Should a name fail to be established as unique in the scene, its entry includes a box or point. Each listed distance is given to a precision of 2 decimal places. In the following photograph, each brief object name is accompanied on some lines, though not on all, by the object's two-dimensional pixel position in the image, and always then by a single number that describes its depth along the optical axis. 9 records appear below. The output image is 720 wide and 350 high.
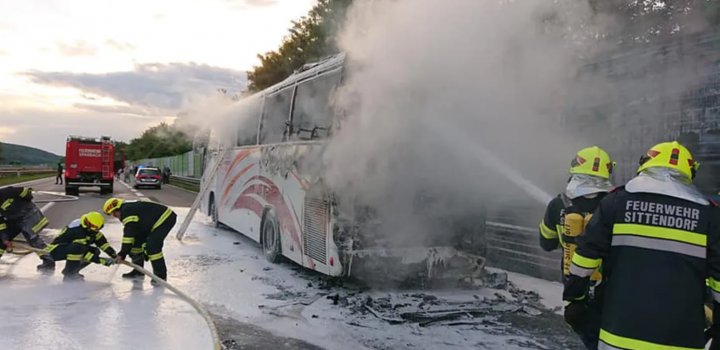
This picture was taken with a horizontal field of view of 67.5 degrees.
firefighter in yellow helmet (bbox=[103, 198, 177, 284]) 6.40
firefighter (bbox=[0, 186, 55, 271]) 6.87
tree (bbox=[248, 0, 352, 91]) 20.77
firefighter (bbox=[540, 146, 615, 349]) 3.33
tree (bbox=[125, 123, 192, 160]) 61.41
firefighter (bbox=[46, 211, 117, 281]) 6.34
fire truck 23.81
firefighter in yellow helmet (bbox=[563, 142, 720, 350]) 2.53
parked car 29.19
